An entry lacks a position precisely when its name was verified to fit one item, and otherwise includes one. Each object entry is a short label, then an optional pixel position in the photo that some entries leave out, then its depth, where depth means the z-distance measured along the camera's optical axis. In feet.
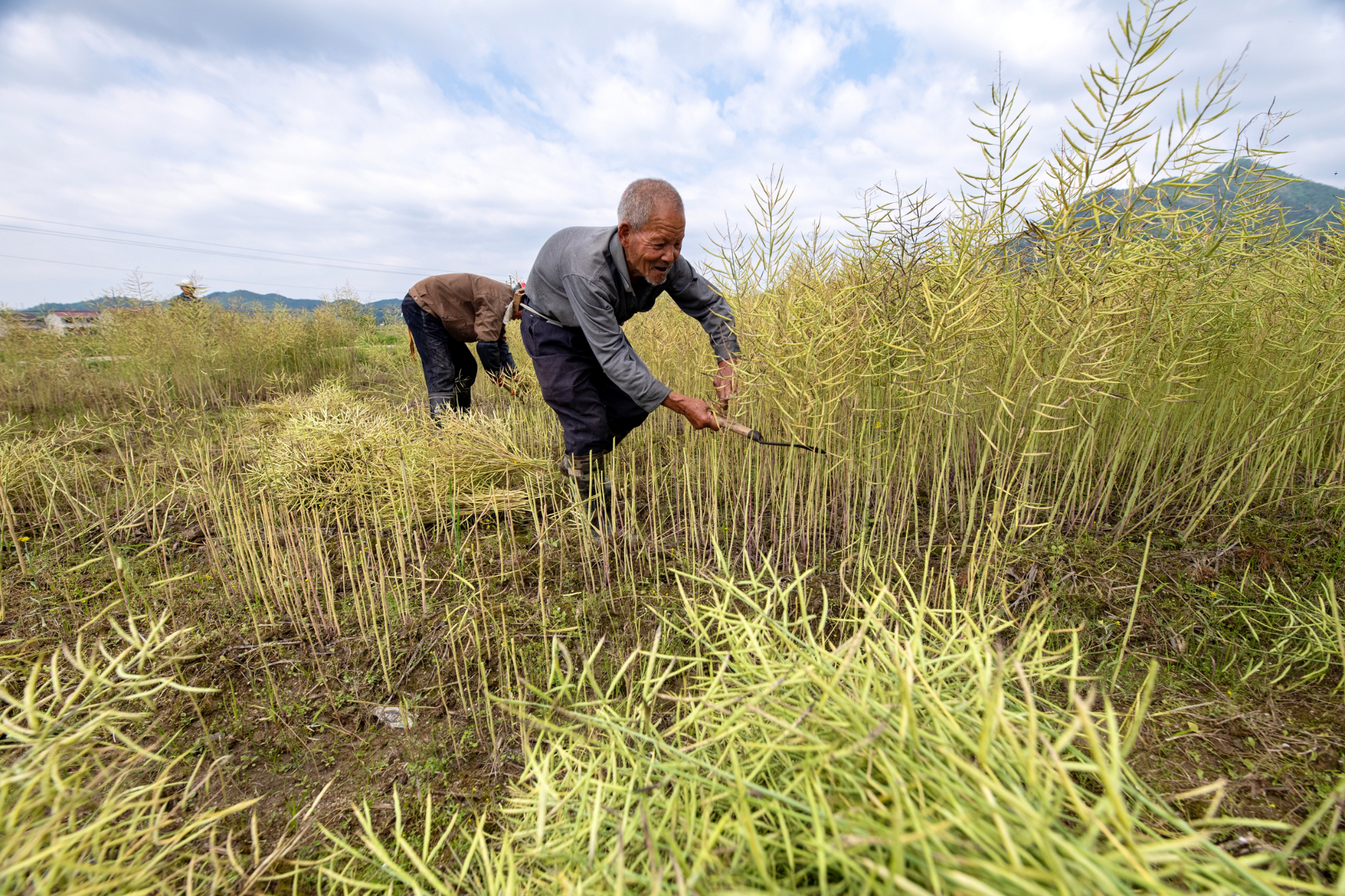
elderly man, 6.95
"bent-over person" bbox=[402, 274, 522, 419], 12.93
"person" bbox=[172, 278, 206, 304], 19.95
